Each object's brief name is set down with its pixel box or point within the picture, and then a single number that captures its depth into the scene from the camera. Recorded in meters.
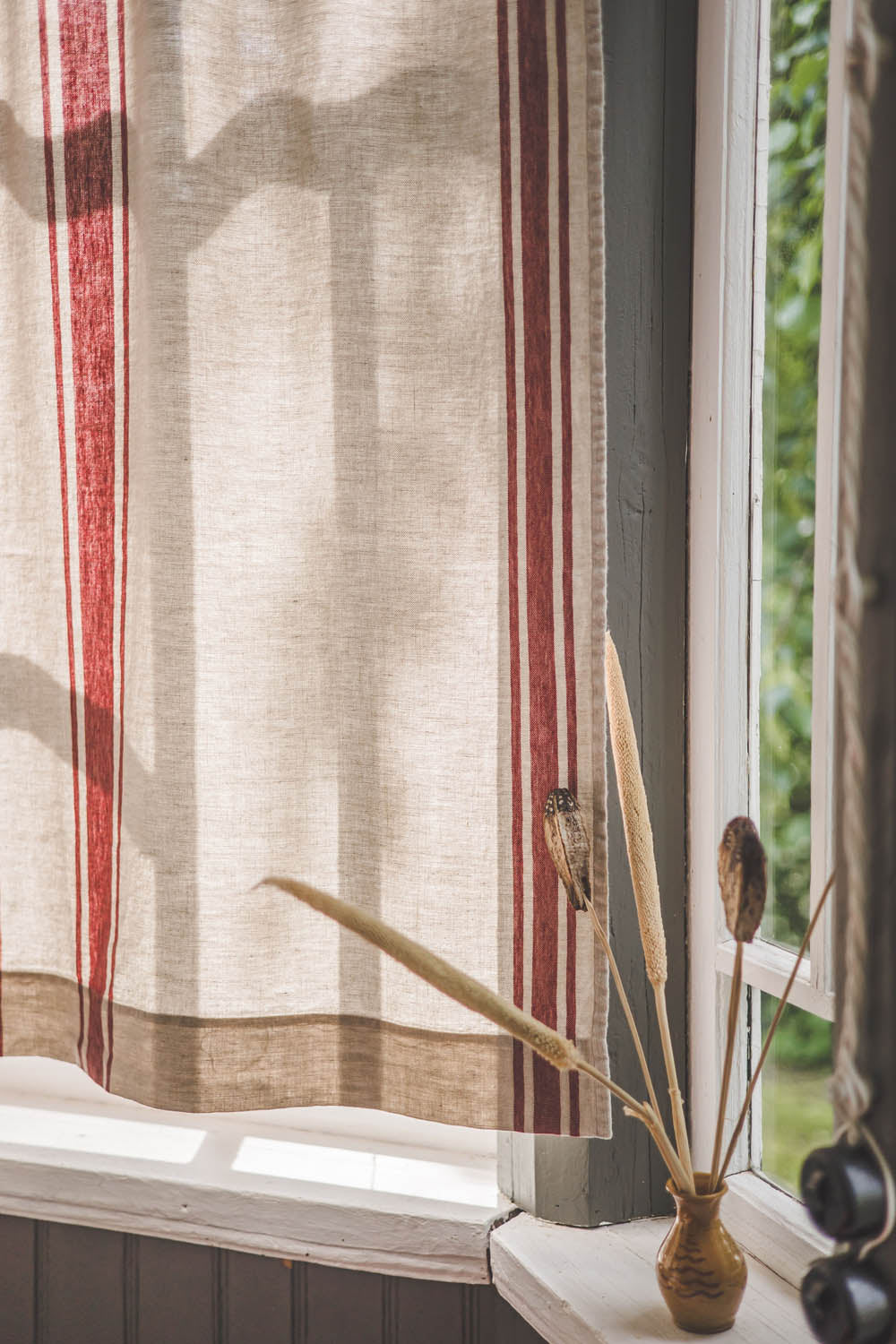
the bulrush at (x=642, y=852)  0.77
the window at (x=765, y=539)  0.84
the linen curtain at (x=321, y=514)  0.88
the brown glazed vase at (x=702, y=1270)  0.77
